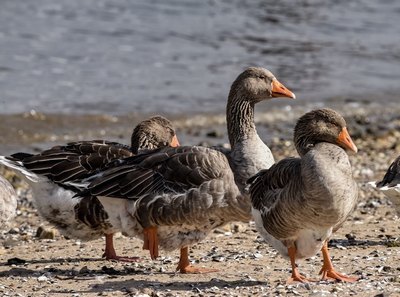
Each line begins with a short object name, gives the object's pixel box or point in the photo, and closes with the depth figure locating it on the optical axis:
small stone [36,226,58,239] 20.19
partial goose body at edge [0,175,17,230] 16.72
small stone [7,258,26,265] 17.69
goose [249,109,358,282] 13.69
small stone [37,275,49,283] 16.08
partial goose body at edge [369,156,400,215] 17.37
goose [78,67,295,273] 16.03
